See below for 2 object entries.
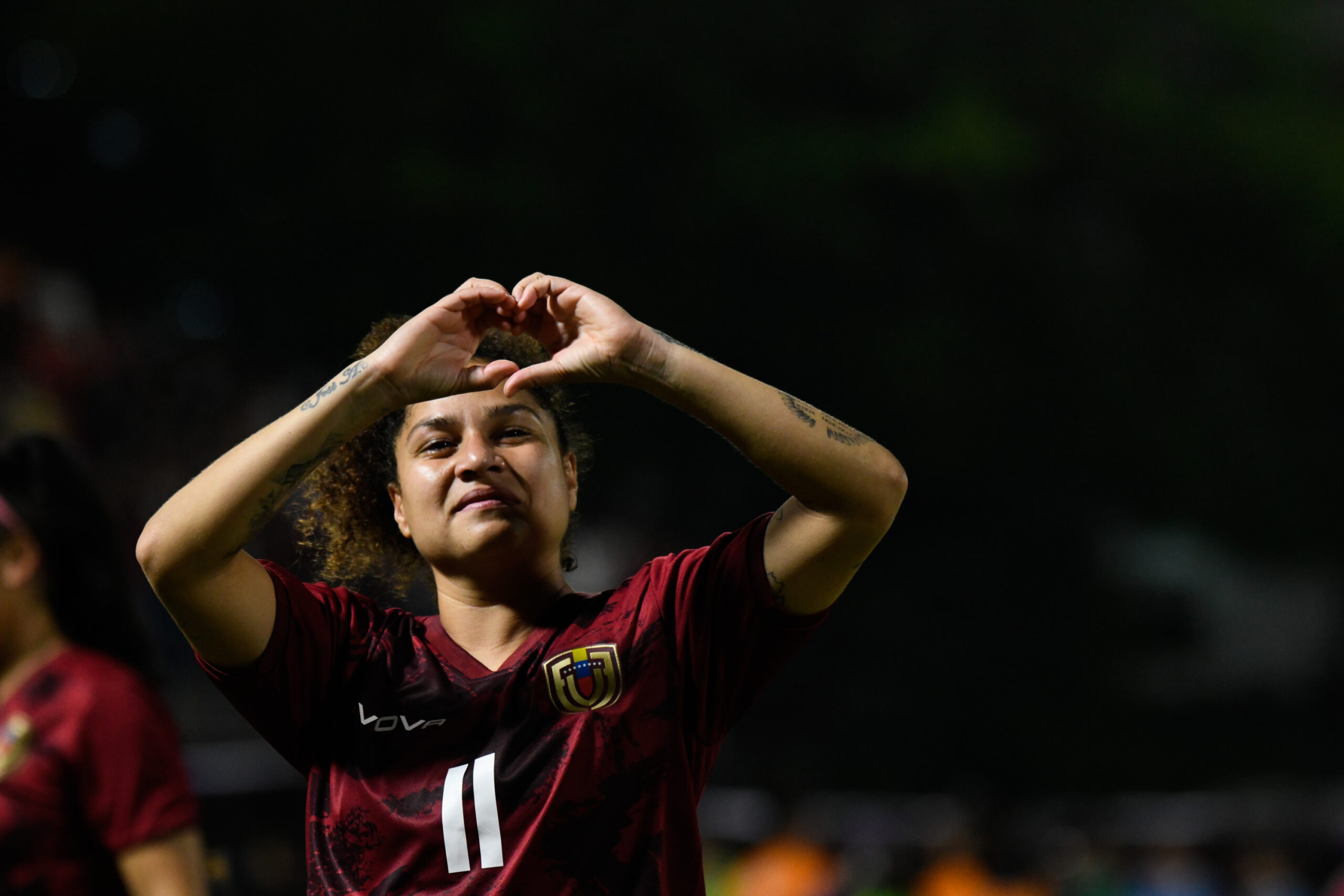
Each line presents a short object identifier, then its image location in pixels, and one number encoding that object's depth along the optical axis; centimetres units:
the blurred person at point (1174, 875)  2084
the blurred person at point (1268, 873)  2117
